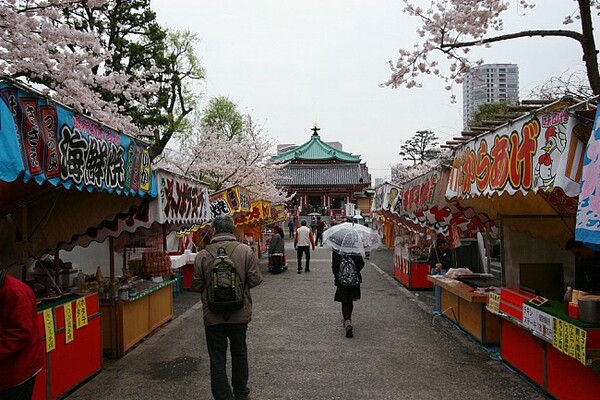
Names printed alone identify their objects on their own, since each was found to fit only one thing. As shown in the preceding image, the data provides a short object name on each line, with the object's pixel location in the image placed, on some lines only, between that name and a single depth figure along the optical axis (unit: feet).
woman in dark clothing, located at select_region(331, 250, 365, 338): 25.62
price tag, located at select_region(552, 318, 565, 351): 14.67
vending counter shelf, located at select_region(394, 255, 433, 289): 42.01
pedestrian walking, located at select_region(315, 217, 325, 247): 102.27
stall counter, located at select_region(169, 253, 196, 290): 43.53
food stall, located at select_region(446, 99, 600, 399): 12.35
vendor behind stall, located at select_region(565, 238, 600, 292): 20.45
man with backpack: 14.32
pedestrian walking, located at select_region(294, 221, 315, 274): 58.34
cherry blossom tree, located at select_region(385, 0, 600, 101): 23.97
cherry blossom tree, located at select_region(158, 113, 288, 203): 81.35
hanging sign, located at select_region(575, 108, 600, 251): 10.14
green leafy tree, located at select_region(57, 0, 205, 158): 58.72
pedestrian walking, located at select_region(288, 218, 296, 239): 139.23
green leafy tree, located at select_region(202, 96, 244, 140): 115.03
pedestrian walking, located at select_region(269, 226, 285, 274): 56.65
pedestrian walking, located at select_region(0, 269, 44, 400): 9.84
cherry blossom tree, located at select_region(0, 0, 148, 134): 23.45
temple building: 173.47
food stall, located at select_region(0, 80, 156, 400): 11.34
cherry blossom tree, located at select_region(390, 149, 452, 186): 115.64
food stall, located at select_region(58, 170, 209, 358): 22.20
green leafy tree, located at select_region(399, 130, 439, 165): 157.34
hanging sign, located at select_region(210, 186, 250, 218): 45.78
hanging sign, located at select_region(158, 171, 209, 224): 23.67
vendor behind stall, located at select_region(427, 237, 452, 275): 34.54
